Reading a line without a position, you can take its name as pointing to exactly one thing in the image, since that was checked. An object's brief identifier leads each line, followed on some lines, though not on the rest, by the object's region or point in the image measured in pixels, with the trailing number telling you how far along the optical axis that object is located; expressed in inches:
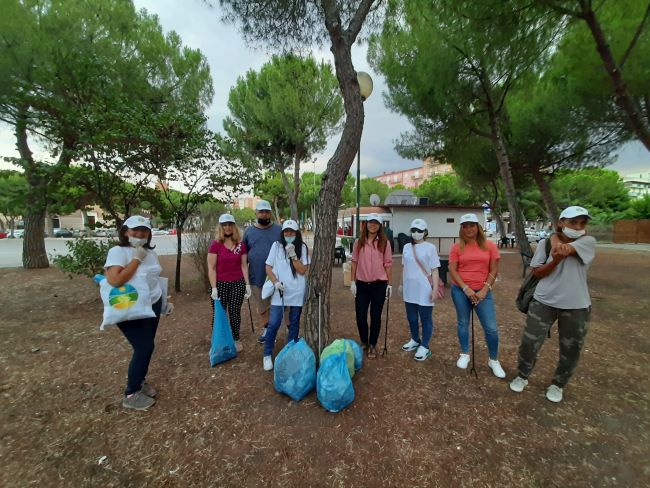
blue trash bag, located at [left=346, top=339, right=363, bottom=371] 116.1
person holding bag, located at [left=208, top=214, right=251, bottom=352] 132.4
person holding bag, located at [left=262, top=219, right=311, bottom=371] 119.2
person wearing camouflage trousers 93.0
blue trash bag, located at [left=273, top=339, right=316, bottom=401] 100.2
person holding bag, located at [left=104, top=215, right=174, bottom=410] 89.2
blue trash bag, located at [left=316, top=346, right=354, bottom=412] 92.5
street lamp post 180.7
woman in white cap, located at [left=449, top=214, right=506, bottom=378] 114.7
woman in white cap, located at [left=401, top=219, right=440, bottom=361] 126.3
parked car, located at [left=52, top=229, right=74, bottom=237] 1433.3
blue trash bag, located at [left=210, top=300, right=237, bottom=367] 123.7
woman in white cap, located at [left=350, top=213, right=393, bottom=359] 126.0
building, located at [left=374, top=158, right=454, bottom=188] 3259.4
